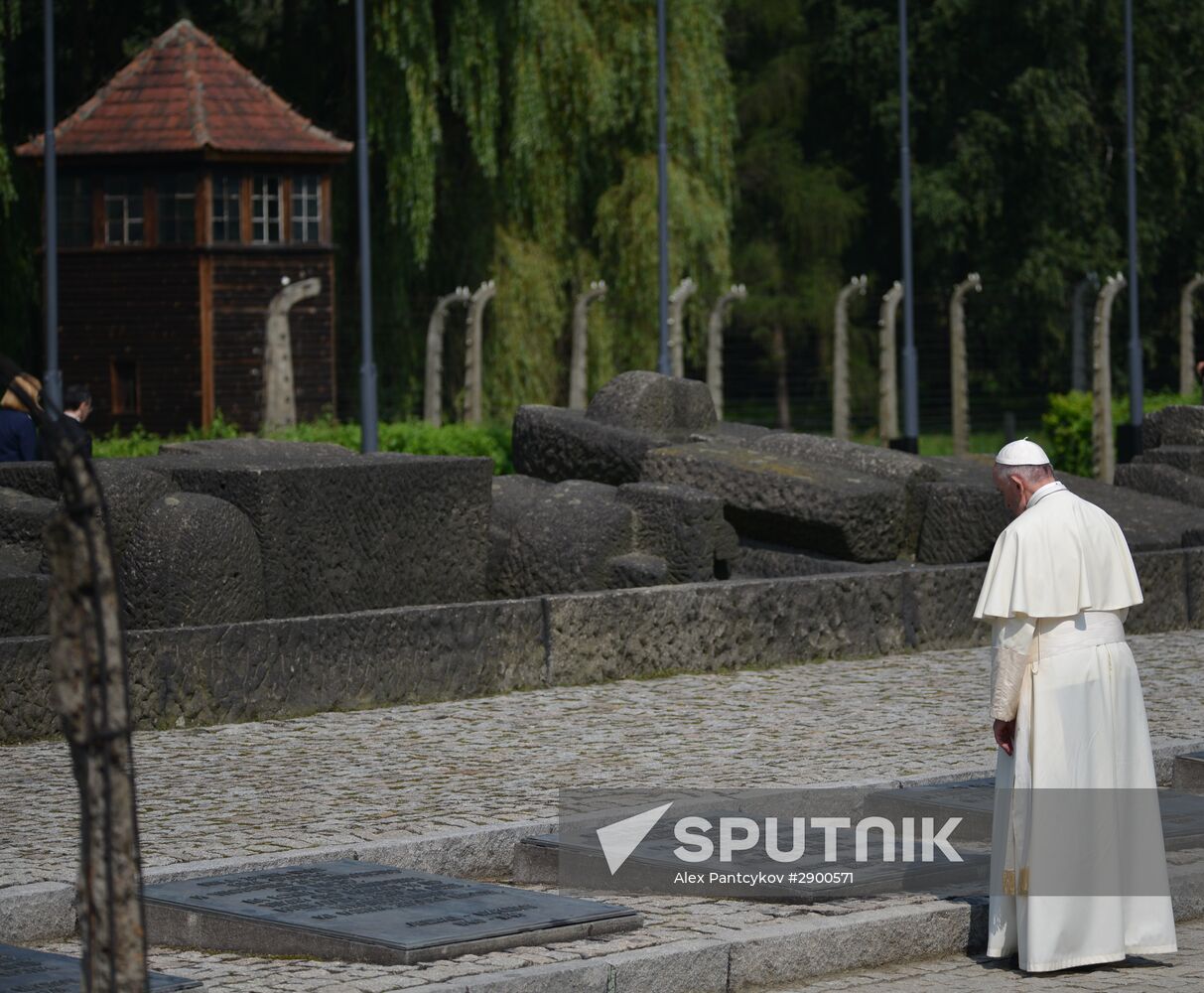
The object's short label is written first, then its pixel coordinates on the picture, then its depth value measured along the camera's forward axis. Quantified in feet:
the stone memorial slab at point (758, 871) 24.64
